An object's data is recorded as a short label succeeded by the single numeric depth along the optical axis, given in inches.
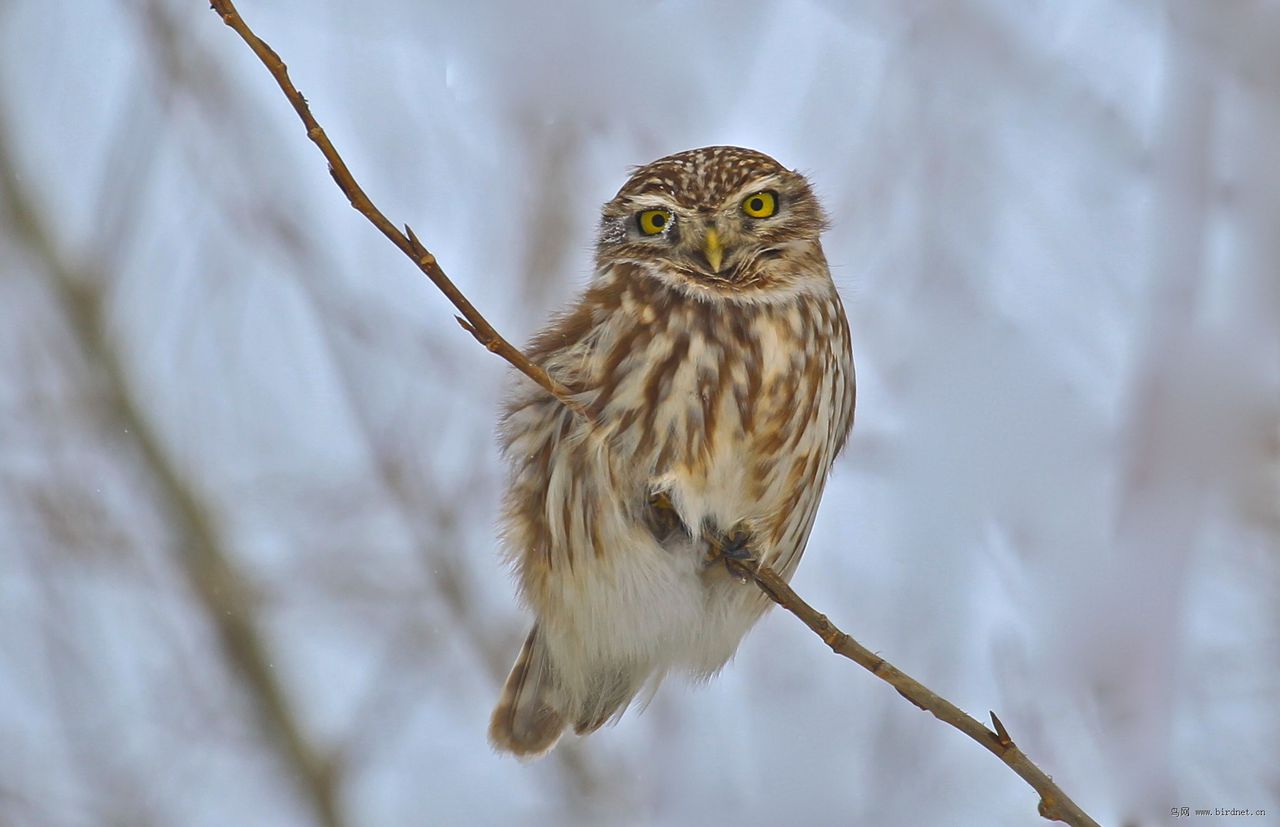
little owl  298.5
